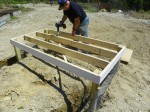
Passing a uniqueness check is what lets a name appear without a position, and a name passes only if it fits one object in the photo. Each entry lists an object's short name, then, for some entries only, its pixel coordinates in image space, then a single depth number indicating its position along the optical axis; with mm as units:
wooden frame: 1779
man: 2440
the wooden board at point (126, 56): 2723
